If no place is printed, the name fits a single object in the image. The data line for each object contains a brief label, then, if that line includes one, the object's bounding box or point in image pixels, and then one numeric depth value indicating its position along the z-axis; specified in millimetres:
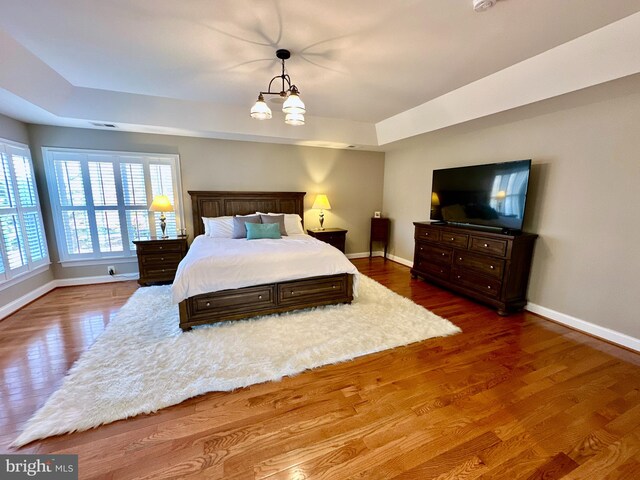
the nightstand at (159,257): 4020
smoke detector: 1762
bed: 2809
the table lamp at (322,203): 5151
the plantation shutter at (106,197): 3961
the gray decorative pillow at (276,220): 4461
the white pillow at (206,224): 4320
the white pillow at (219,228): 4254
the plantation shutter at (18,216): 3131
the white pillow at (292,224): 4688
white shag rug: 1822
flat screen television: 3141
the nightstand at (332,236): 5090
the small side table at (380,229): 5809
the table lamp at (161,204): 4020
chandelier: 2383
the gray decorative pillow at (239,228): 4199
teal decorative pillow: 3992
